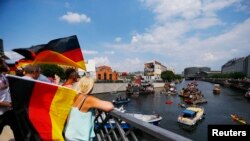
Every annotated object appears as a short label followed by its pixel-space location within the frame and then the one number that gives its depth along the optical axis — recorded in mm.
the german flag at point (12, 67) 4890
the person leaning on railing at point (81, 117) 1401
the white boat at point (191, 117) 19936
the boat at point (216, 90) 48597
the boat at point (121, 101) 30893
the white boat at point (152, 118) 17862
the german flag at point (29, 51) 3308
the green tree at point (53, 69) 35494
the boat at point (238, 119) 20951
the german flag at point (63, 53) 2783
